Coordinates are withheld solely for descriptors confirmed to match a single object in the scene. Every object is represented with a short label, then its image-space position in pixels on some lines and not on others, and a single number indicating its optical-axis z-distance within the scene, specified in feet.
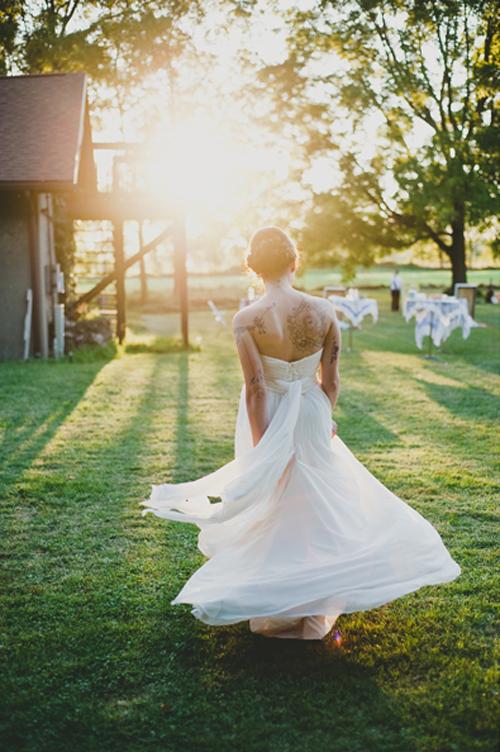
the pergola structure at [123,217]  55.72
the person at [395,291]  100.94
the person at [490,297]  110.83
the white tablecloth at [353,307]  59.98
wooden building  46.19
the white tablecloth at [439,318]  51.98
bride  10.87
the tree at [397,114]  90.17
